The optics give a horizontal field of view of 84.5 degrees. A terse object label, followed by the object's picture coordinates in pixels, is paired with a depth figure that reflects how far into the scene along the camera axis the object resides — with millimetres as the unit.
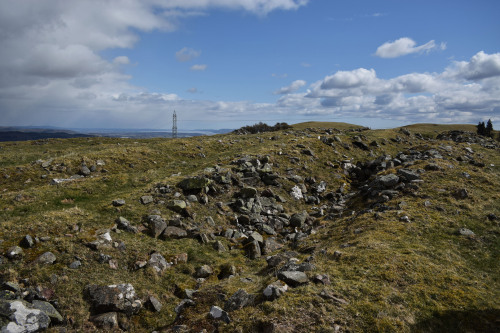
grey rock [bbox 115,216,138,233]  17312
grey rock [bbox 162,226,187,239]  17900
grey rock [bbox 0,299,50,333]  9281
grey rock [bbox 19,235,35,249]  13578
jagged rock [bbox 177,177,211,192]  23922
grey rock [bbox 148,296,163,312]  12024
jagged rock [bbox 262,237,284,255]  19002
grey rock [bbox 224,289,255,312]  10578
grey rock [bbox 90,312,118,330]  10719
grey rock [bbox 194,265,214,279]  15109
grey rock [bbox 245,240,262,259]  17922
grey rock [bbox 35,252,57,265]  12734
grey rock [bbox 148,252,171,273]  14570
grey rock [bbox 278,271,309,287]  11453
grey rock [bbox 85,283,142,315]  11305
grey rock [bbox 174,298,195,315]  11973
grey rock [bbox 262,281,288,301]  10519
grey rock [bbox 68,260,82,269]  12966
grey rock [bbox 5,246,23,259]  12664
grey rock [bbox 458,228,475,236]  17016
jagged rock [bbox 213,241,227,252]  18062
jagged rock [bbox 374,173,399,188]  25906
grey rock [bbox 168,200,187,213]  20906
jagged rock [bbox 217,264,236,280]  15195
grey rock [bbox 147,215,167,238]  17688
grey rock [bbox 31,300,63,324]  10188
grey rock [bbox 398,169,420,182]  25945
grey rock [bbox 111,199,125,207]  19938
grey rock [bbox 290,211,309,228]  23681
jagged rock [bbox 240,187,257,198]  26016
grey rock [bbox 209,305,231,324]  9931
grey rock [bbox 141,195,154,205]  21156
